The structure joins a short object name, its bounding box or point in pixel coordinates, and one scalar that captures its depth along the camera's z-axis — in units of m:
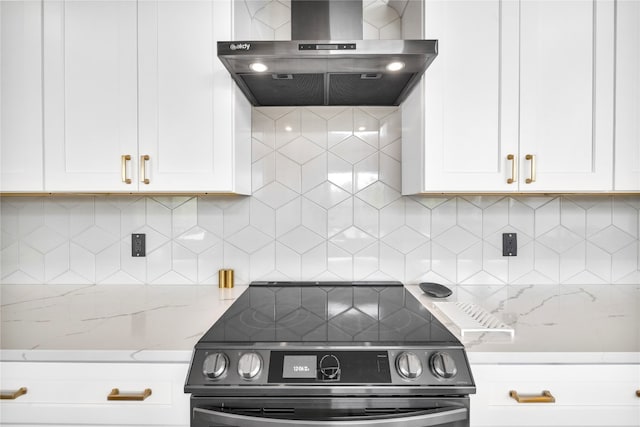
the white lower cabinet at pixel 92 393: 0.94
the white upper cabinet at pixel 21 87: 1.33
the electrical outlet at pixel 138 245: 1.66
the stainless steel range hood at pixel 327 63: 1.14
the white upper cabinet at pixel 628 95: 1.31
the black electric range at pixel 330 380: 0.85
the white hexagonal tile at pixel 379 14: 1.65
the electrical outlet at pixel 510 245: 1.65
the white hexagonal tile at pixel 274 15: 1.66
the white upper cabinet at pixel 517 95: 1.31
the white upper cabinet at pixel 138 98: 1.31
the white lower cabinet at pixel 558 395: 0.92
